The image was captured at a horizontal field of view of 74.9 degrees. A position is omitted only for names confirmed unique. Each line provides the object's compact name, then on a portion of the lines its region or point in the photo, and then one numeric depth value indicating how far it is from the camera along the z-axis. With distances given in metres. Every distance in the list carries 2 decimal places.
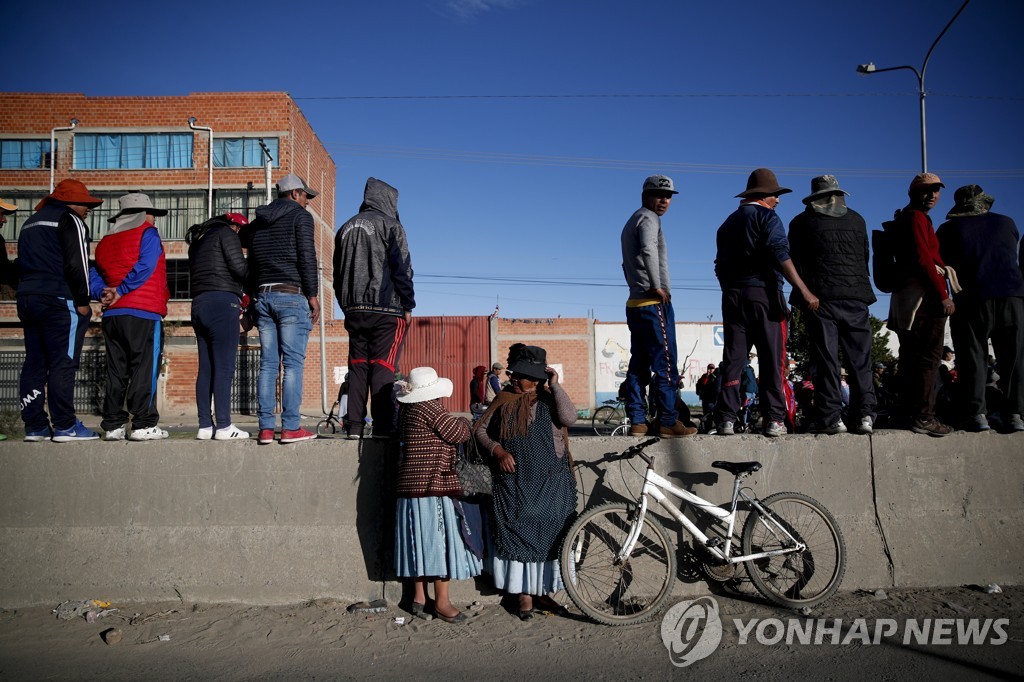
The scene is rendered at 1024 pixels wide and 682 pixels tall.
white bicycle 4.53
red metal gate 28.19
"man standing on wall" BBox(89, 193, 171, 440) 5.02
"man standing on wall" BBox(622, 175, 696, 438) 5.16
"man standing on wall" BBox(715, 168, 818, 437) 5.11
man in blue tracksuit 4.95
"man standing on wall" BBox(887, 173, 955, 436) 5.24
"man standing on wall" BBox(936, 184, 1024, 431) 5.33
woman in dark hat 4.46
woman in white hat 4.45
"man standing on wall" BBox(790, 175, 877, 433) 5.21
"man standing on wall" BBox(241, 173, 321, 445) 5.06
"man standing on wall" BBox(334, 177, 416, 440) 5.04
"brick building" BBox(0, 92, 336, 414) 30.58
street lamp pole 14.33
